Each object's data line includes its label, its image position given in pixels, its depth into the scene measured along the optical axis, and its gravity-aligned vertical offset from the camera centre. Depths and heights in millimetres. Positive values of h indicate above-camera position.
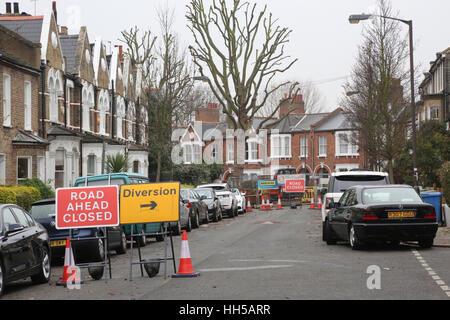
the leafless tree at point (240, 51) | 49812 +8168
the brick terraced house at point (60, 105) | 30797 +3594
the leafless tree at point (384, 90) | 41000 +4580
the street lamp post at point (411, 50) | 30625 +5179
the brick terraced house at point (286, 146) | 77438 +3018
